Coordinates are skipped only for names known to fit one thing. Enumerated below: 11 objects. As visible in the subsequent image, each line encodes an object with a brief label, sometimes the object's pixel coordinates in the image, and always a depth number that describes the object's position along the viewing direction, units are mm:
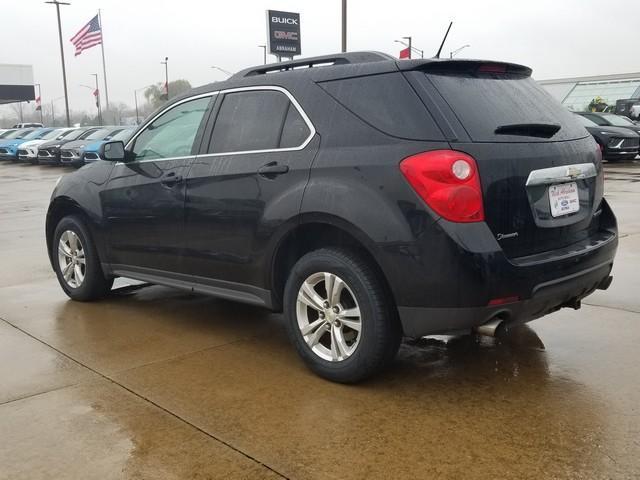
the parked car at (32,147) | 29203
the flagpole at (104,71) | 37031
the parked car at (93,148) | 23719
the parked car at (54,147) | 26828
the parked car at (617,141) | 19922
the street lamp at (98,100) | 60031
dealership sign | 38500
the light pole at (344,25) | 24609
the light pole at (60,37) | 46156
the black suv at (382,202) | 3326
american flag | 36656
